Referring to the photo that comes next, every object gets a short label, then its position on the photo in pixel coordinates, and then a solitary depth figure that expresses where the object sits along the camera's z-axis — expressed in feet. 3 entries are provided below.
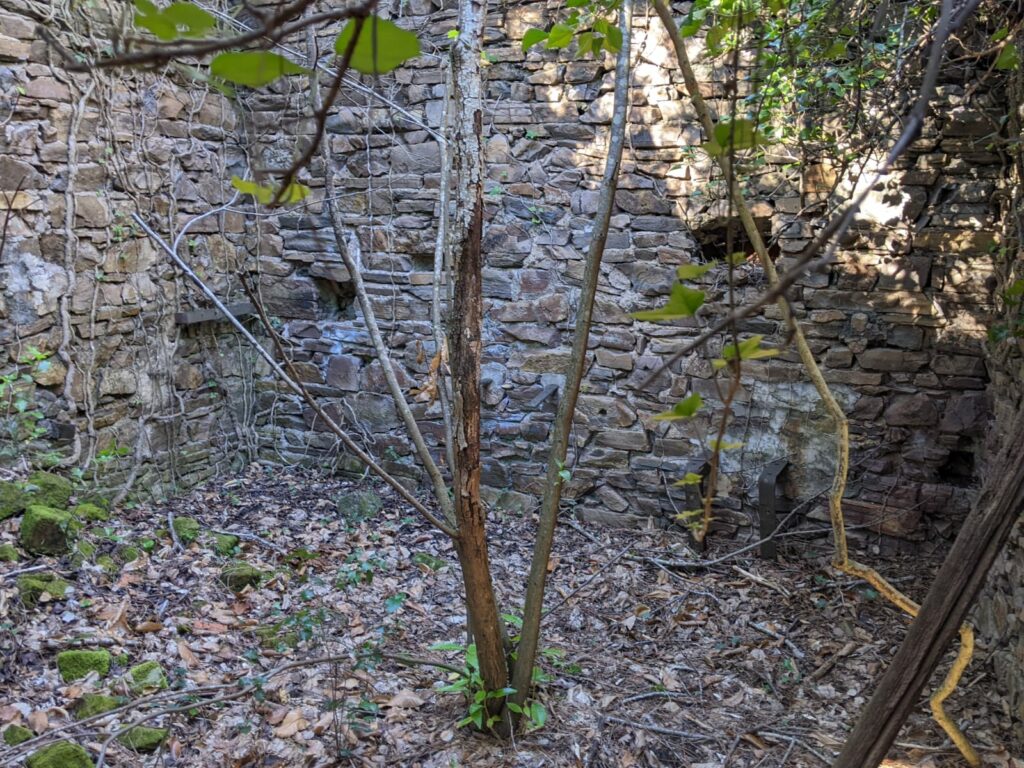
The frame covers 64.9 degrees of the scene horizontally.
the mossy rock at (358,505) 13.78
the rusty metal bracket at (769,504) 12.16
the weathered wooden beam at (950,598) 4.98
